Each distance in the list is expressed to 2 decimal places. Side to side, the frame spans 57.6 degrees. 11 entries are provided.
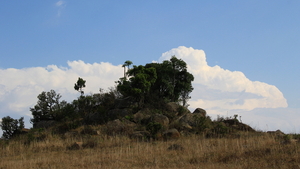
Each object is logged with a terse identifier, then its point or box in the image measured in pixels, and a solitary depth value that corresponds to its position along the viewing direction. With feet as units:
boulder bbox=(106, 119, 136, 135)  80.12
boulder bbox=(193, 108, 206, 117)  105.26
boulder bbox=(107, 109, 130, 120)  96.68
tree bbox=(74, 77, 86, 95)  117.01
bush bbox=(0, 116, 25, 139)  102.12
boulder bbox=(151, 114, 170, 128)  87.39
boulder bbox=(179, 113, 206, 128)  86.39
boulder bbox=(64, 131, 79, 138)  79.05
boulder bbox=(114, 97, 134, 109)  104.53
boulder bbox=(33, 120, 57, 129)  108.10
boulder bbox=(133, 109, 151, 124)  90.75
